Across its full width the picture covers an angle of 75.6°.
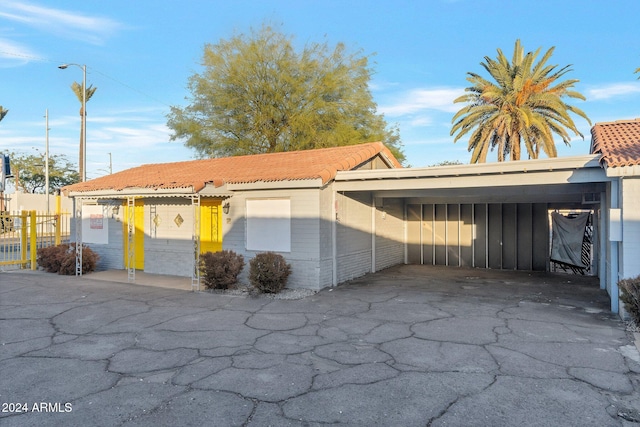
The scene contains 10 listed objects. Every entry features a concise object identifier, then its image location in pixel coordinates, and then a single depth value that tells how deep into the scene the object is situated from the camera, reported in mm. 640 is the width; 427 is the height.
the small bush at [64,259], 13000
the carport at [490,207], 8828
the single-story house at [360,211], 8695
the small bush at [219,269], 10305
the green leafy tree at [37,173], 49156
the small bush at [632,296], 6766
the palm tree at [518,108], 19891
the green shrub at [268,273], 9781
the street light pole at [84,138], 18866
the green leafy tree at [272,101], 24891
